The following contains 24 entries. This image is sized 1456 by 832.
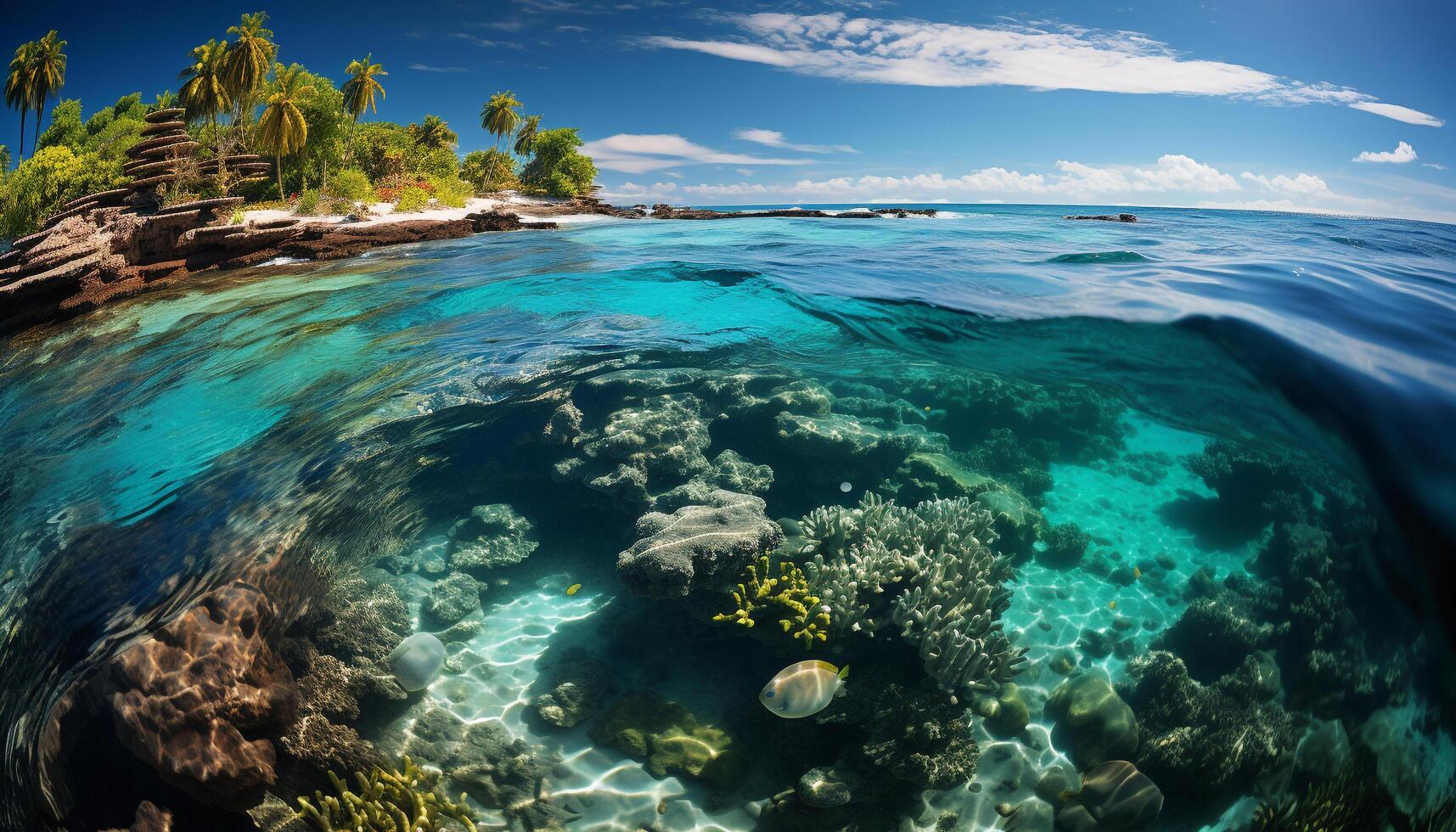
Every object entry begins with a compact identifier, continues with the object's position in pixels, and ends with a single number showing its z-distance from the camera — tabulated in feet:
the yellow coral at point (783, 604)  20.30
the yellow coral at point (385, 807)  16.43
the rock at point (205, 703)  16.84
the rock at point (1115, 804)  17.38
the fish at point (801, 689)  17.47
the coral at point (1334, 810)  14.56
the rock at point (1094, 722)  19.45
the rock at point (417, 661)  21.39
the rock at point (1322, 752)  16.47
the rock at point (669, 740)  18.94
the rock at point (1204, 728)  18.02
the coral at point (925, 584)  19.06
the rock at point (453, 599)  25.72
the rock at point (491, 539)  28.35
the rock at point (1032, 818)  17.67
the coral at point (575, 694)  20.82
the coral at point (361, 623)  22.56
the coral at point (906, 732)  17.76
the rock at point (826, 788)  17.12
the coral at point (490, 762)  18.15
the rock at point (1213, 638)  23.40
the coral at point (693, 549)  20.47
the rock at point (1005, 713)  20.43
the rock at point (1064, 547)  29.91
